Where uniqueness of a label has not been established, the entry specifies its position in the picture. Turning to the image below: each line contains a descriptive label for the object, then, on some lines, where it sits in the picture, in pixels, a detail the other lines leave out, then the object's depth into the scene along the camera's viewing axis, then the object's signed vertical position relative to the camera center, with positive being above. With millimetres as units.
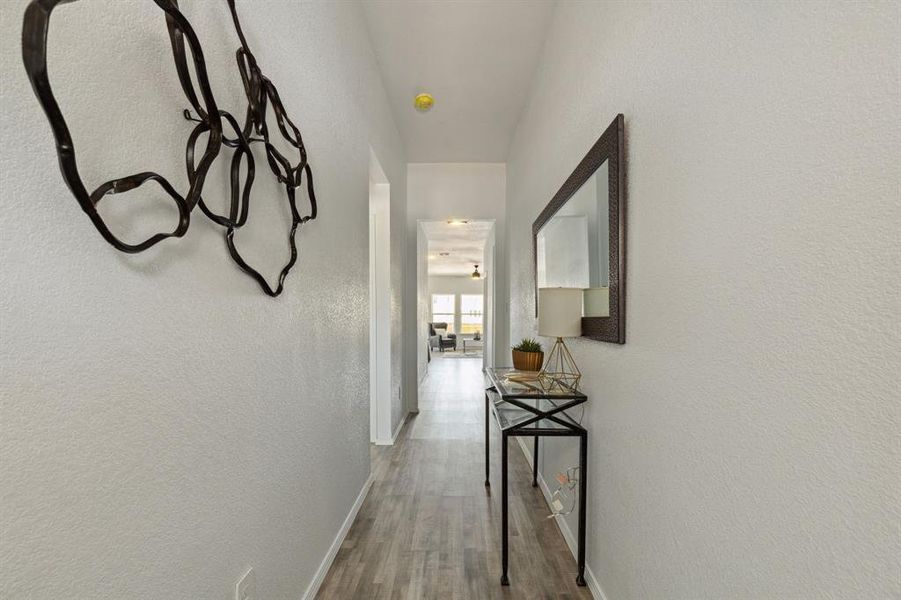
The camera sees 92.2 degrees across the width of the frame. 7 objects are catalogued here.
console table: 1801 -517
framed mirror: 1446 +272
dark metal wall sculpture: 566 +358
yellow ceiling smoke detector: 3271 +1533
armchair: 12250 -1081
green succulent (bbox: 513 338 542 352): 2404 -248
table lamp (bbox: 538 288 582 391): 1809 -43
